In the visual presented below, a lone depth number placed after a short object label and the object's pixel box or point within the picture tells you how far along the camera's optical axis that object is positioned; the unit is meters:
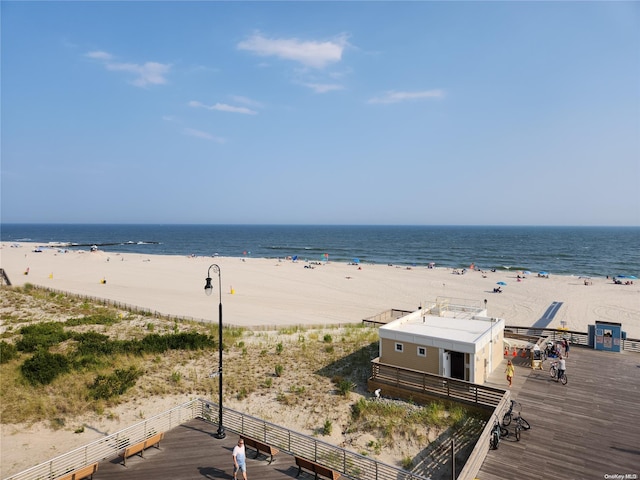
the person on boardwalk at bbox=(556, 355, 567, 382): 15.95
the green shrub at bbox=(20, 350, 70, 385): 18.20
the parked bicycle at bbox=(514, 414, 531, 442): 12.39
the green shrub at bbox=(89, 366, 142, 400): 17.30
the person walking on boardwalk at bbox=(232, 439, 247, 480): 10.24
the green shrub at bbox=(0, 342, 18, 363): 20.49
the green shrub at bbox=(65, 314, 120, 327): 28.25
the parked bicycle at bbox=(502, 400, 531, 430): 12.67
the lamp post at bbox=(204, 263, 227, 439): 13.07
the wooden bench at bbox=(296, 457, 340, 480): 10.31
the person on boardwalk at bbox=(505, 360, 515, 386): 15.88
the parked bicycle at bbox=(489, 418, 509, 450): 11.66
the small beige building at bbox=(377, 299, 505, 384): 16.31
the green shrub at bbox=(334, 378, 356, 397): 17.50
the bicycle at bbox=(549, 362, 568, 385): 16.17
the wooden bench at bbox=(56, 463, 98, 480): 10.53
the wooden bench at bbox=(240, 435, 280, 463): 11.76
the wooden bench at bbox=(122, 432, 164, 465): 11.76
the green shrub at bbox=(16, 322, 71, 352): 22.31
